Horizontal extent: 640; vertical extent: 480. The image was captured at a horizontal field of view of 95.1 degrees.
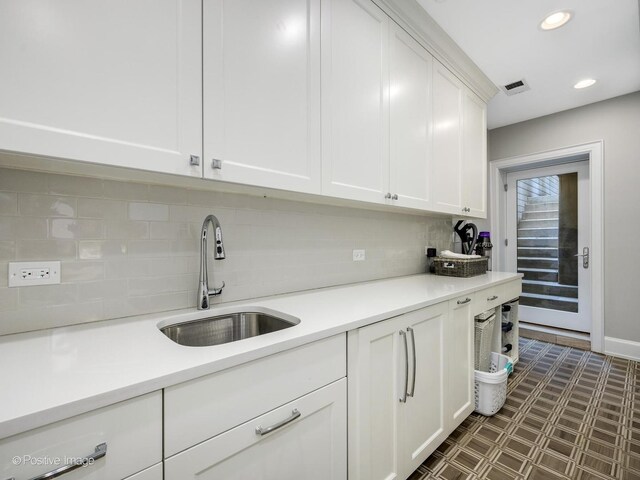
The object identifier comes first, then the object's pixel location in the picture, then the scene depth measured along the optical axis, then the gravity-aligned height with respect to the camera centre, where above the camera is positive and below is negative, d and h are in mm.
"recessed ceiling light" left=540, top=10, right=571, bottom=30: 1856 +1444
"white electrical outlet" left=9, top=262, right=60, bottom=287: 943 -105
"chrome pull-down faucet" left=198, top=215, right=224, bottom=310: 1205 -74
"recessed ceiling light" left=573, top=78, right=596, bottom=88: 2637 +1453
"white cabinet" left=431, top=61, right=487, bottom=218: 2184 +782
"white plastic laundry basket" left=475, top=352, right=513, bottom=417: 1906 -992
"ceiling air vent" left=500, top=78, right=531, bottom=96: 2676 +1451
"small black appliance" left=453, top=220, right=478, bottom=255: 2879 +12
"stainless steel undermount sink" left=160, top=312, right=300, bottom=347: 1158 -366
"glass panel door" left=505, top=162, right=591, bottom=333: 3342 -10
